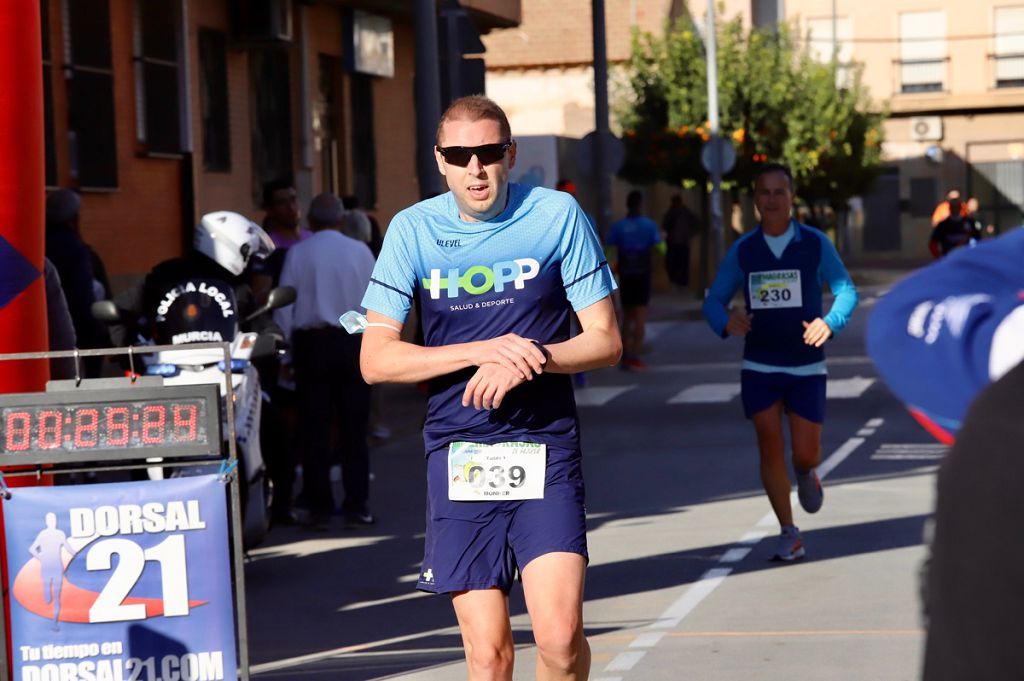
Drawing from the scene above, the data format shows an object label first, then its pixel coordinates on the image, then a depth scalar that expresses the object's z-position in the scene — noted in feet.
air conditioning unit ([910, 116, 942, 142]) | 218.38
